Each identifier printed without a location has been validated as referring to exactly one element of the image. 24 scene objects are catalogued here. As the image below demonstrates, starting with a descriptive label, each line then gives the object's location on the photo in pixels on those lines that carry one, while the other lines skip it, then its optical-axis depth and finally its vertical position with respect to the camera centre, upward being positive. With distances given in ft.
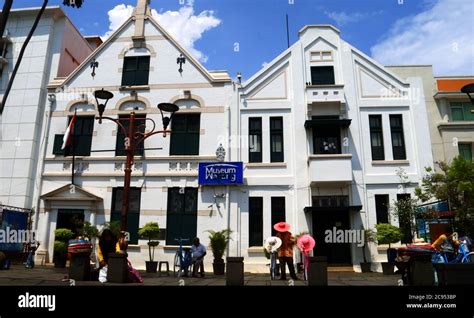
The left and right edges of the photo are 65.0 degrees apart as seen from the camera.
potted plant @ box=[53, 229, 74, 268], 57.47 -1.31
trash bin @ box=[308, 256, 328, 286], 37.52 -3.29
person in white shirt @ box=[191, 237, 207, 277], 51.26 -2.38
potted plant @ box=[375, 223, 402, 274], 55.57 +0.14
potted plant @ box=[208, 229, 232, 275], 55.21 -1.73
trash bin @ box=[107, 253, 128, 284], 35.76 -2.93
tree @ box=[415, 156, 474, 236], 46.32 +5.99
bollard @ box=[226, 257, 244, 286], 37.47 -3.22
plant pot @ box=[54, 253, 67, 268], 57.62 -3.54
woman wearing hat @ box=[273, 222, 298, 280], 46.09 -1.52
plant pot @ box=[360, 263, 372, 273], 57.16 -4.39
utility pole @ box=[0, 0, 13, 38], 40.24 +24.05
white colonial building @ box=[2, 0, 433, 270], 62.34 +16.07
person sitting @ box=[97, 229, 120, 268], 38.24 -0.82
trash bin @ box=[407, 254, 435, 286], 32.27 -2.80
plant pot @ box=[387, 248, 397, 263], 55.45 -2.49
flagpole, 65.87 +15.56
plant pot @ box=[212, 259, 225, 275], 55.16 -4.45
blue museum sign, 62.69 +10.69
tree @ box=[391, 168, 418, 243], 56.95 +3.62
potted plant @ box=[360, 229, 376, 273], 57.21 -0.88
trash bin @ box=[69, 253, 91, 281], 37.60 -2.99
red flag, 65.31 +17.37
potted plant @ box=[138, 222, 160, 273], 55.01 +0.47
